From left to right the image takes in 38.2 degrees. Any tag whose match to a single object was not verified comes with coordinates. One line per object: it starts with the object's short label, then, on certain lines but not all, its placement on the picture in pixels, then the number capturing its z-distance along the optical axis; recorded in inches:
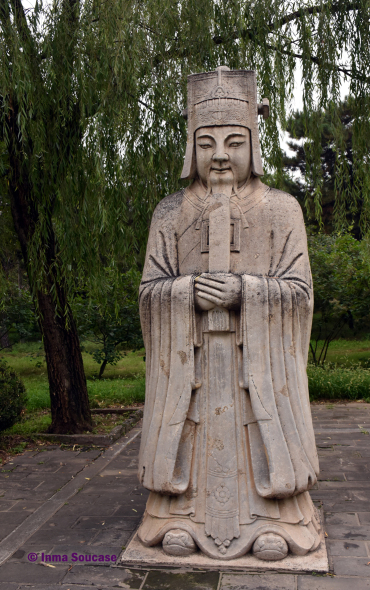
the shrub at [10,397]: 270.1
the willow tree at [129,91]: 217.5
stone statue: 139.8
